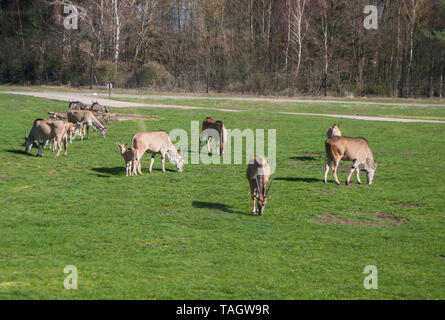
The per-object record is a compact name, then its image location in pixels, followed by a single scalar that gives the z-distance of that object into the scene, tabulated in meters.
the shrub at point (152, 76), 59.03
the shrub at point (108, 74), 58.47
